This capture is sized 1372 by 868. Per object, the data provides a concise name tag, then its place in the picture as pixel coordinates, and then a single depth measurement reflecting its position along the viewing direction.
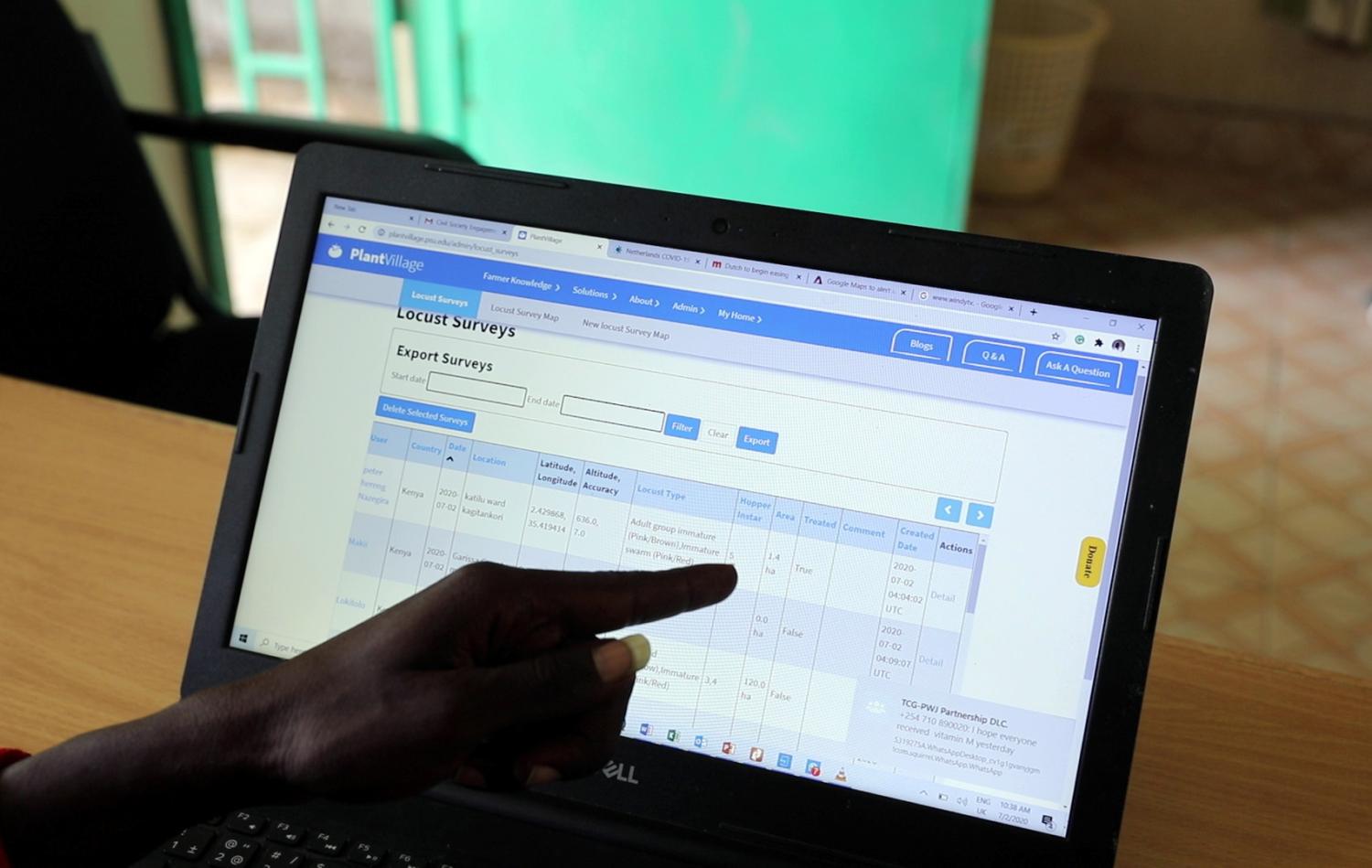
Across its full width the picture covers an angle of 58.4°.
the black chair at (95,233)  1.35
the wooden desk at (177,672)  0.70
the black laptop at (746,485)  0.59
